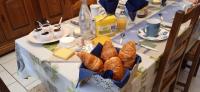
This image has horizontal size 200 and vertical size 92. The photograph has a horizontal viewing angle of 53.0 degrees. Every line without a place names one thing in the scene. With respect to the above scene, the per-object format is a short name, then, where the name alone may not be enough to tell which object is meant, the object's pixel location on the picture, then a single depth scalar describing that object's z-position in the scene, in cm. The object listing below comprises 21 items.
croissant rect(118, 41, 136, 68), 80
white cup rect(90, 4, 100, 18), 132
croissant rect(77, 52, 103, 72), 77
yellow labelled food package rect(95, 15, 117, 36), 114
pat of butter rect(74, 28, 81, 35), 123
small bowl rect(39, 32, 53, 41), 116
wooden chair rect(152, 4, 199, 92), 88
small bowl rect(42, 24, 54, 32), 120
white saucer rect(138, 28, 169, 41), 115
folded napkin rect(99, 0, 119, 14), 122
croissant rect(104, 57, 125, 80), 75
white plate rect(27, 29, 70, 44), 117
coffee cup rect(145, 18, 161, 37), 115
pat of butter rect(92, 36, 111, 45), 113
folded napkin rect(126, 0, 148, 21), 127
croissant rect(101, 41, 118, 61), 84
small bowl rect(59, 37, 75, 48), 112
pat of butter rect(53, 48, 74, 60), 103
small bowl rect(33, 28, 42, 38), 118
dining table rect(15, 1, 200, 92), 88
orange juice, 125
